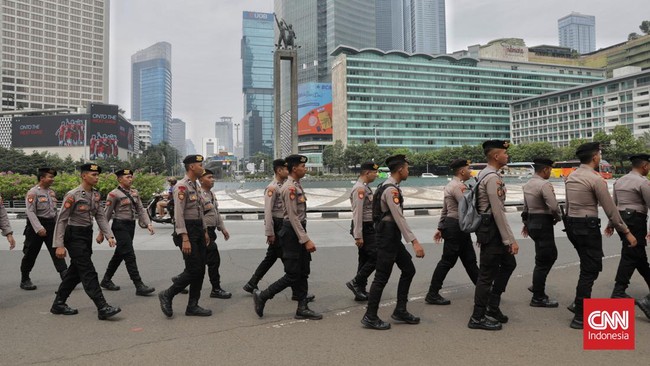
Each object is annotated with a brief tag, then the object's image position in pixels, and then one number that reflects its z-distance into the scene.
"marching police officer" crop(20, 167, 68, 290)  6.15
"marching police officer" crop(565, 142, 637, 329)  4.36
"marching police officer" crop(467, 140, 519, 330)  4.21
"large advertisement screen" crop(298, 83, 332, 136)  113.56
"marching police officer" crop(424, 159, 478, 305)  5.30
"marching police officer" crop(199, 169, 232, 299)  5.80
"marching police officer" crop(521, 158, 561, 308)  5.10
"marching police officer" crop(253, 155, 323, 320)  4.71
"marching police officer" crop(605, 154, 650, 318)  4.78
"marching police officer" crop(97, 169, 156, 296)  5.98
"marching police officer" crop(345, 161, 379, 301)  5.33
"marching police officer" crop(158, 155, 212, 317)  4.76
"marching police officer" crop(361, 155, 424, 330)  4.37
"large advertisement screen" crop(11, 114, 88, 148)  103.75
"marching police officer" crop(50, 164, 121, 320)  4.76
